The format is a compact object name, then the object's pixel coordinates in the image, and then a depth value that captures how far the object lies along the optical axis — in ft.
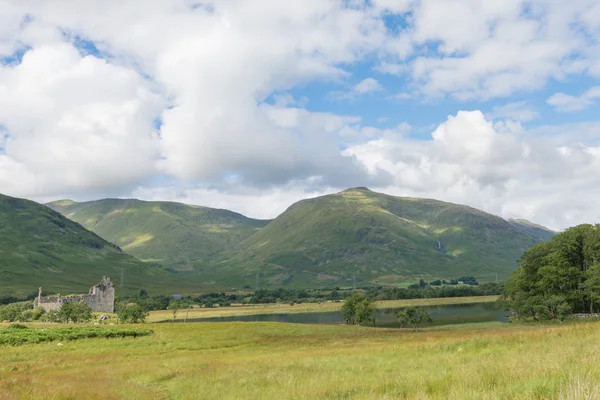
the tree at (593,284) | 266.77
